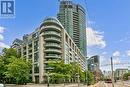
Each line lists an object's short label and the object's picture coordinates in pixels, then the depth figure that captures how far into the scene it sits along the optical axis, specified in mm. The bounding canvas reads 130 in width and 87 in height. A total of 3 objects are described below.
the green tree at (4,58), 29544
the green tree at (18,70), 26564
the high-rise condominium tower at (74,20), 58748
